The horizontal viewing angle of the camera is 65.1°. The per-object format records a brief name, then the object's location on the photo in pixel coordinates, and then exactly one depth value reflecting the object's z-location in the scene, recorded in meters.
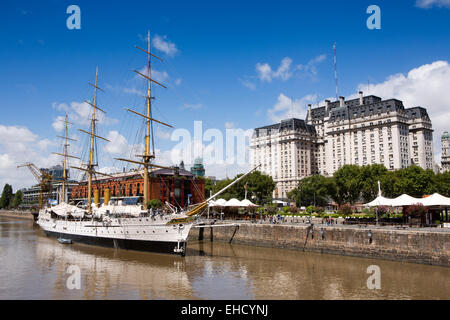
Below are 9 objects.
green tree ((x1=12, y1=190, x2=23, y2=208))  198.30
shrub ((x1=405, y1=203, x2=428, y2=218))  36.41
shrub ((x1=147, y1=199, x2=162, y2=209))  70.00
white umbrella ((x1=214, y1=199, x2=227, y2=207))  59.06
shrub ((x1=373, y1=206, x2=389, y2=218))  49.65
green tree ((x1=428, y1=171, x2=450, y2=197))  77.19
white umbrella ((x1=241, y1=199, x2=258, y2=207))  55.29
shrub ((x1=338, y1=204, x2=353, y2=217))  52.97
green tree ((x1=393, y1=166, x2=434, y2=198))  76.44
